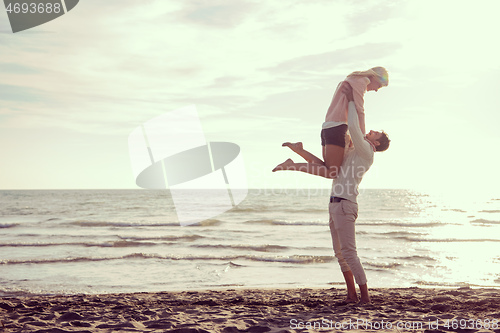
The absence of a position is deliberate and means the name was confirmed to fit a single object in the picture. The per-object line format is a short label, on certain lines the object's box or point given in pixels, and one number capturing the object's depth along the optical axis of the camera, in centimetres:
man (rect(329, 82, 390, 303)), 405
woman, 393
